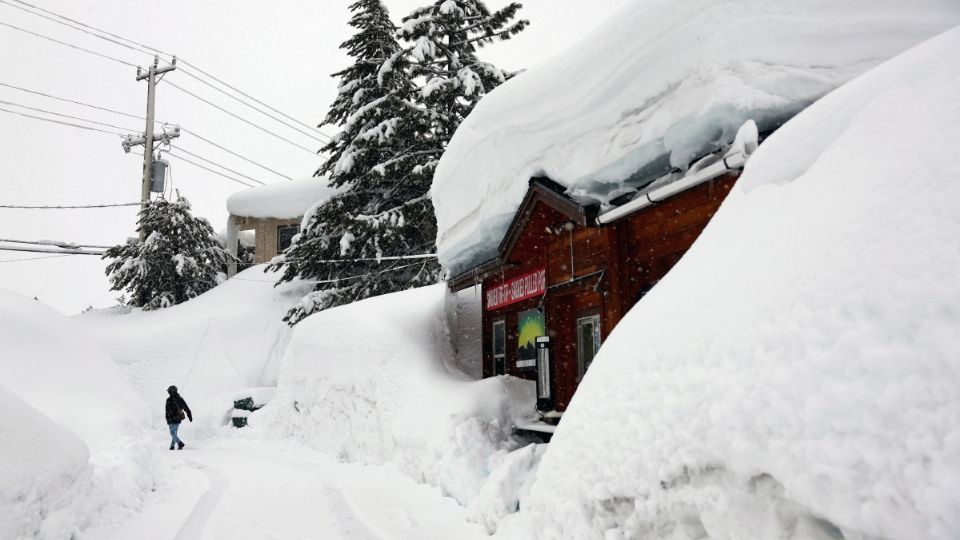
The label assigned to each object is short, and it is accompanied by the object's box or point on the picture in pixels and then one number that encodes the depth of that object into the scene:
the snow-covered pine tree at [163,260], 25.50
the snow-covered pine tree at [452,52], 18.72
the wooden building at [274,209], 29.69
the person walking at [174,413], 14.75
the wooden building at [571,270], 7.48
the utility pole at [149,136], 24.33
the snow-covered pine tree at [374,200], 18.66
